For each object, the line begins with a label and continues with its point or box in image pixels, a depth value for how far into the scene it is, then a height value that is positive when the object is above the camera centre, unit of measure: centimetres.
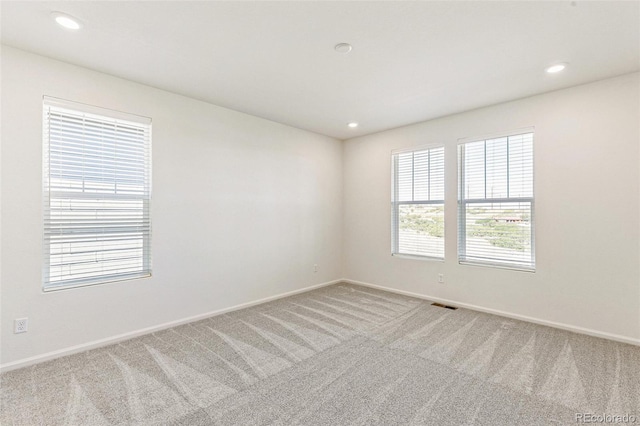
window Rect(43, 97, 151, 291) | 270 +19
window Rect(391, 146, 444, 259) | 438 +19
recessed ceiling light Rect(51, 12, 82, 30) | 208 +138
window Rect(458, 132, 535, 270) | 359 +18
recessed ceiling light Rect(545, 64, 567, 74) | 277 +139
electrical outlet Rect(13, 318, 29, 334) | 249 -93
